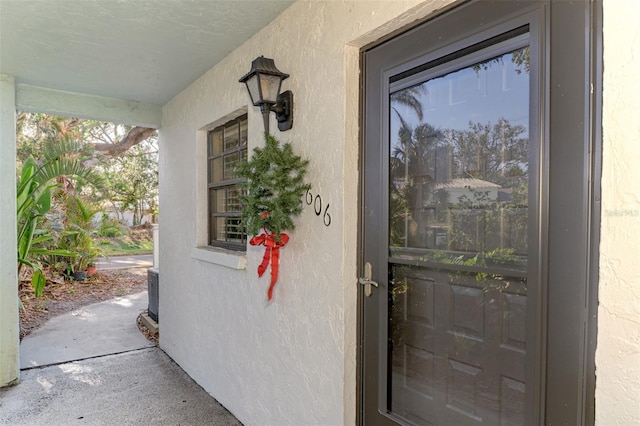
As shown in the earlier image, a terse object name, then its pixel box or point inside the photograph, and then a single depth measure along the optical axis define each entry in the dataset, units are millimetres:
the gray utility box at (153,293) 5324
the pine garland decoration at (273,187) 2195
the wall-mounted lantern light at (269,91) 2264
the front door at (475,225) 1205
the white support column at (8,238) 3455
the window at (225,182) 3221
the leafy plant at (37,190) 4402
